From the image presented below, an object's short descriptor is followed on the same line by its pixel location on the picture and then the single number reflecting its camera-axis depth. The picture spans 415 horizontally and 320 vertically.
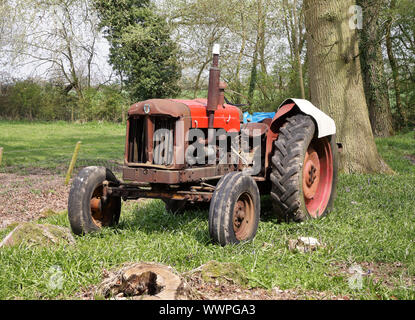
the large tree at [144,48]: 23.00
